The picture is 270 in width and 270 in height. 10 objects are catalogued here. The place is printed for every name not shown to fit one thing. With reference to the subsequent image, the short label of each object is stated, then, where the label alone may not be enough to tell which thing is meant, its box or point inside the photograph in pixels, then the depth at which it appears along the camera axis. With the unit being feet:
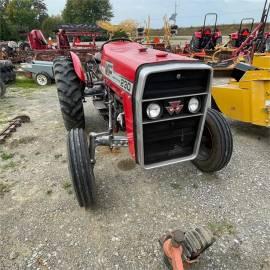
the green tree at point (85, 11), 153.07
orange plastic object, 5.84
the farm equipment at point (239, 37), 36.35
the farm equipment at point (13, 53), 35.98
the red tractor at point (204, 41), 36.37
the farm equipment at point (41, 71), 25.82
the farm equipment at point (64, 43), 30.07
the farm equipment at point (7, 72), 24.41
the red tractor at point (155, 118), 6.96
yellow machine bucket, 12.19
